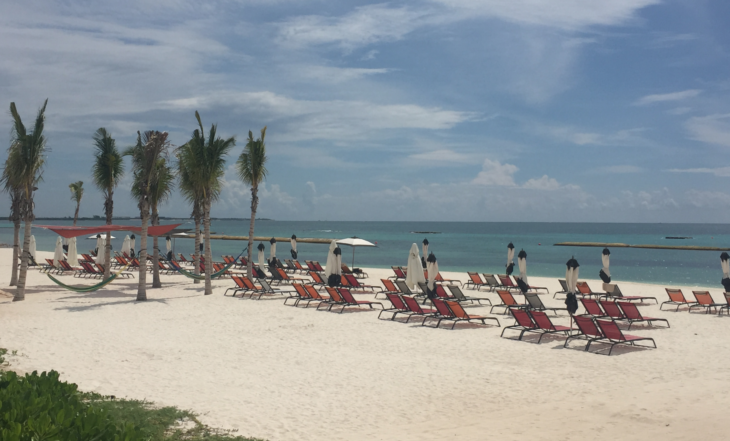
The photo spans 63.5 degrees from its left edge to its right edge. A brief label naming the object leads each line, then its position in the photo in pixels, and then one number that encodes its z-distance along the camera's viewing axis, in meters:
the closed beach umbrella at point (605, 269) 16.83
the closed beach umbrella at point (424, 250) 21.82
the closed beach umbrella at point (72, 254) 23.81
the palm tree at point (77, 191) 36.33
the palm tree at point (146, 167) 15.89
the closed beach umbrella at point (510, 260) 19.86
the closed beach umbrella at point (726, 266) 15.89
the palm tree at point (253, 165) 19.16
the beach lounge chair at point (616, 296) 15.56
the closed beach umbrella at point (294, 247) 23.90
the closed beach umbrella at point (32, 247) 26.90
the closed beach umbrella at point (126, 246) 29.21
